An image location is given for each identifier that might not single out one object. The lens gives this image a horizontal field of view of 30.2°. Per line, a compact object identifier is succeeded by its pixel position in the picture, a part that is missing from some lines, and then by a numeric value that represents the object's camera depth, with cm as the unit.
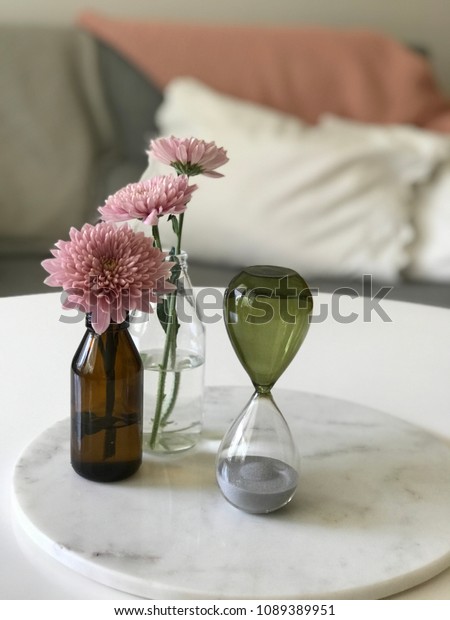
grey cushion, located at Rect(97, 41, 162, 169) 192
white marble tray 59
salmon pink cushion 192
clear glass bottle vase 74
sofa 175
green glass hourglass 65
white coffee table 62
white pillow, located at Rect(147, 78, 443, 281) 175
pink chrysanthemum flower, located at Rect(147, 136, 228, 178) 68
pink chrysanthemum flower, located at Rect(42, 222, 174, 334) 61
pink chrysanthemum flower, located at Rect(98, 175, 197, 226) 64
